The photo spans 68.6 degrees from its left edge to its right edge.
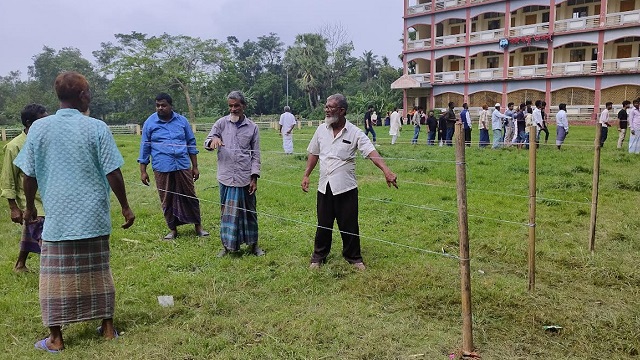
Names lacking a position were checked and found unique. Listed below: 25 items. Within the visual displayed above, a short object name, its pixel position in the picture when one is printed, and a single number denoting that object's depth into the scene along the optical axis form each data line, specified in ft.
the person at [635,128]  37.76
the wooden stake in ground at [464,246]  9.71
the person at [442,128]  50.20
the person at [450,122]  47.34
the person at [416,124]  52.90
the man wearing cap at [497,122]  44.01
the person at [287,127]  42.63
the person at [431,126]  50.26
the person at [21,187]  13.34
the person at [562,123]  41.45
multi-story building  86.84
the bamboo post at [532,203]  12.64
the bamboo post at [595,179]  15.51
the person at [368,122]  52.76
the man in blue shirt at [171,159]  17.69
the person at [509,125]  45.88
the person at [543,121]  43.05
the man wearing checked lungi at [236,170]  15.81
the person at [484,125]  45.50
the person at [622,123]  41.22
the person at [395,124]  52.01
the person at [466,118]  46.04
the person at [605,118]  41.08
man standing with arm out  14.46
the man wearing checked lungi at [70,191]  10.04
